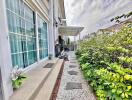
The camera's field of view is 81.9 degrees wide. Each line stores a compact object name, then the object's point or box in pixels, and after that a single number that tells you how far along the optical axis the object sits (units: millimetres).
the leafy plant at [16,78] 1661
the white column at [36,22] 3619
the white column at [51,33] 5662
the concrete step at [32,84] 1616
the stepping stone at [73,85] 2621
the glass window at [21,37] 1423
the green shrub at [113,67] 1247
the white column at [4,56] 1382
